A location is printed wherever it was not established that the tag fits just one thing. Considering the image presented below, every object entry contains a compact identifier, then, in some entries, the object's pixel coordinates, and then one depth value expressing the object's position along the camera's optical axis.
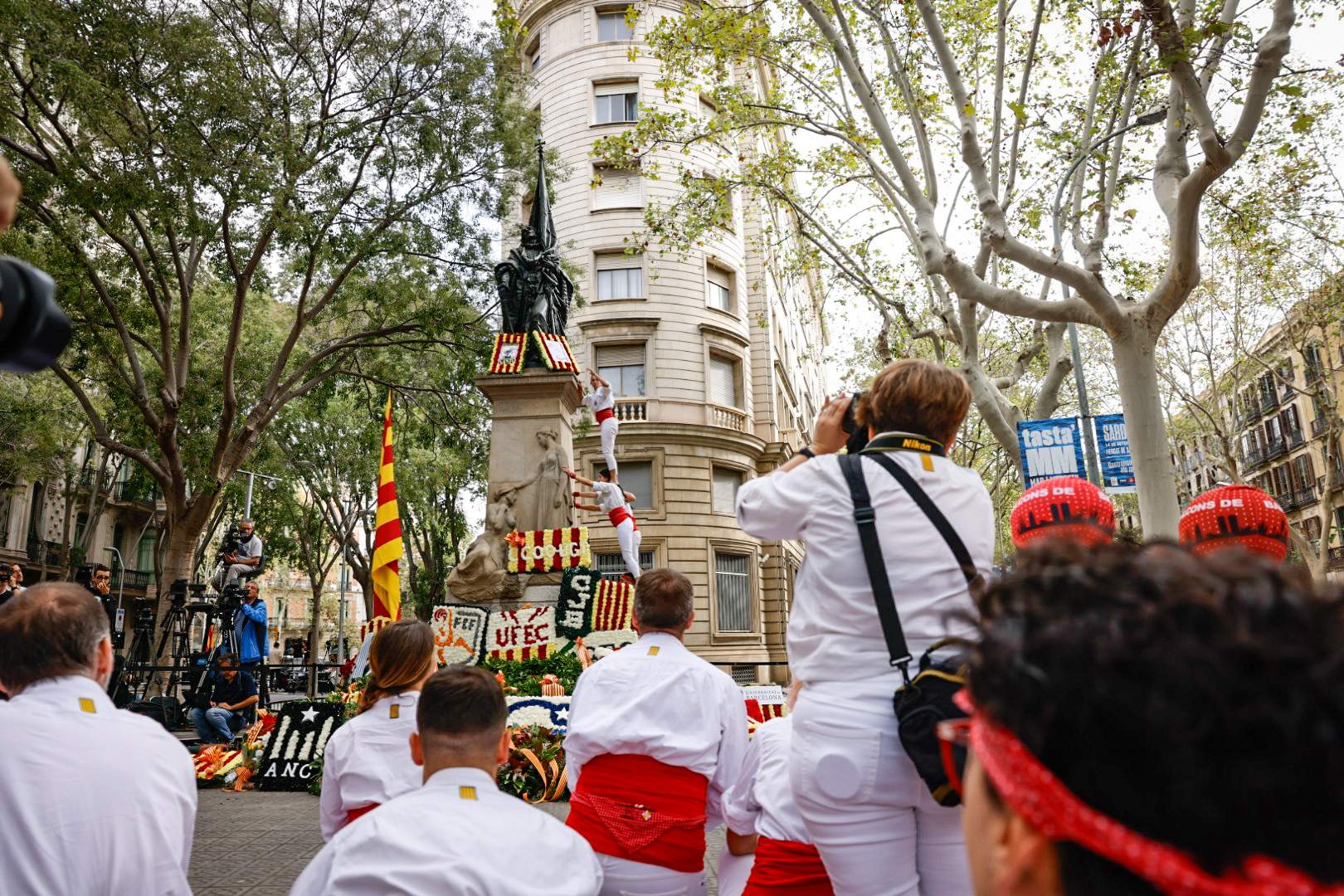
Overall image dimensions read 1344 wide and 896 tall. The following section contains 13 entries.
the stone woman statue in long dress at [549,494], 12.27
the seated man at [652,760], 2.93
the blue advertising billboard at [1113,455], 13.16
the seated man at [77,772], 2.20
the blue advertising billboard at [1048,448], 11.66
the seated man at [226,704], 9.98
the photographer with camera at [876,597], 2.12
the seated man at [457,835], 1.98
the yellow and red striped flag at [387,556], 10.07
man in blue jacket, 10.69
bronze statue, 13.75
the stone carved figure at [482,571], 11.62
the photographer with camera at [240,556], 11.70
